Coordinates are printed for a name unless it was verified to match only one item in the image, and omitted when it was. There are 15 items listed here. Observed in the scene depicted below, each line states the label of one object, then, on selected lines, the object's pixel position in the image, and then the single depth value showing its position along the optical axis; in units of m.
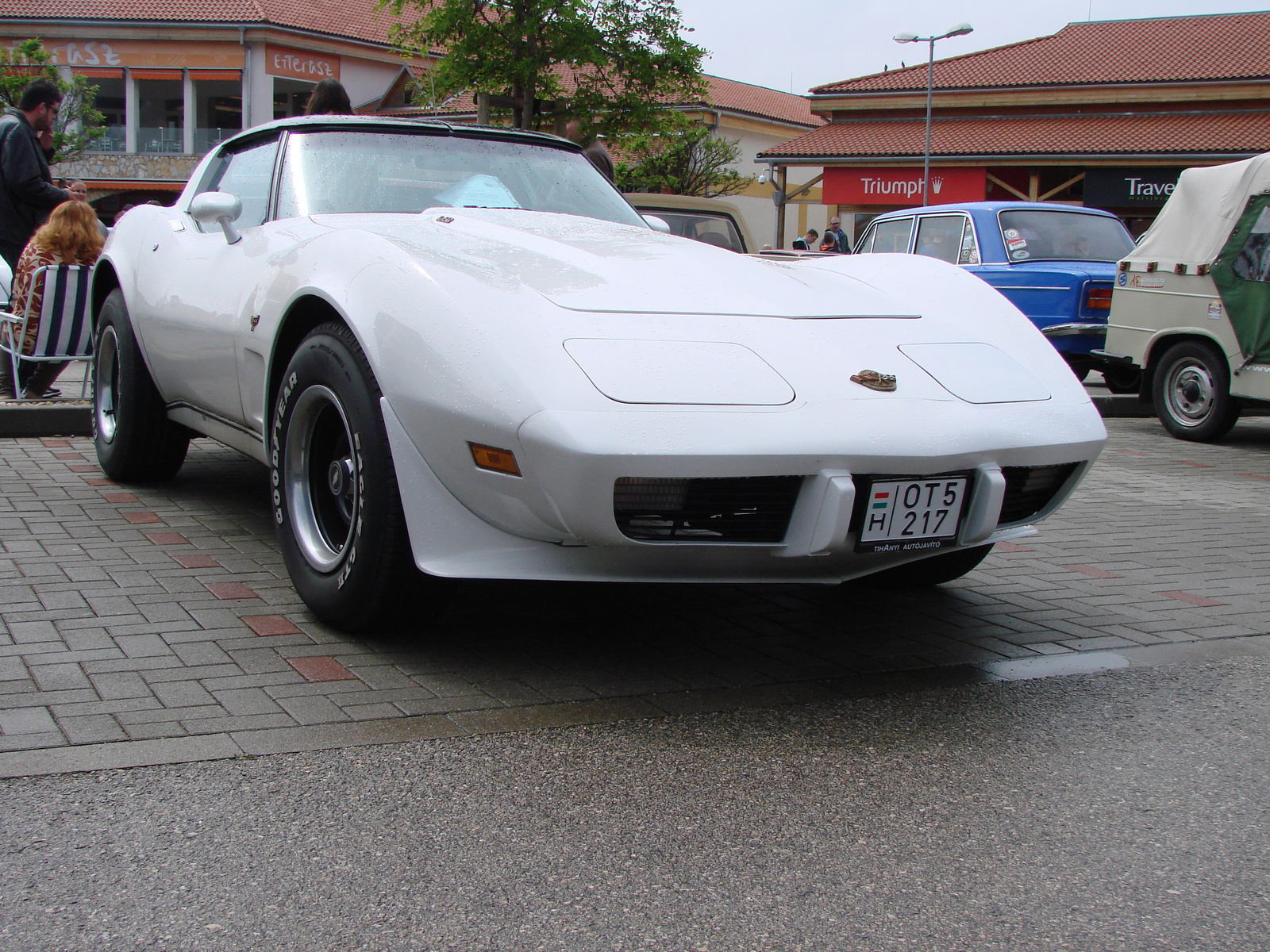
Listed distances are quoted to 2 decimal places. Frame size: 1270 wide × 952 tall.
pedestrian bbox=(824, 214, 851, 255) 19.85
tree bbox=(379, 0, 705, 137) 23.20
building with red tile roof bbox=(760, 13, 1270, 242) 26.80
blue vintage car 10.23
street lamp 28.53
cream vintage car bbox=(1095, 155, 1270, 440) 8.35
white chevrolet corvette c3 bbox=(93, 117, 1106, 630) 2.75
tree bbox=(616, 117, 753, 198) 36.50
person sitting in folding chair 6.96
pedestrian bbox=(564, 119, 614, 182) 7.71
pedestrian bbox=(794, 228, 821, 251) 23.16
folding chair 6.90
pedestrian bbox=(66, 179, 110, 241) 7.93
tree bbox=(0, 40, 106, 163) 38.41
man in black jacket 7.68
